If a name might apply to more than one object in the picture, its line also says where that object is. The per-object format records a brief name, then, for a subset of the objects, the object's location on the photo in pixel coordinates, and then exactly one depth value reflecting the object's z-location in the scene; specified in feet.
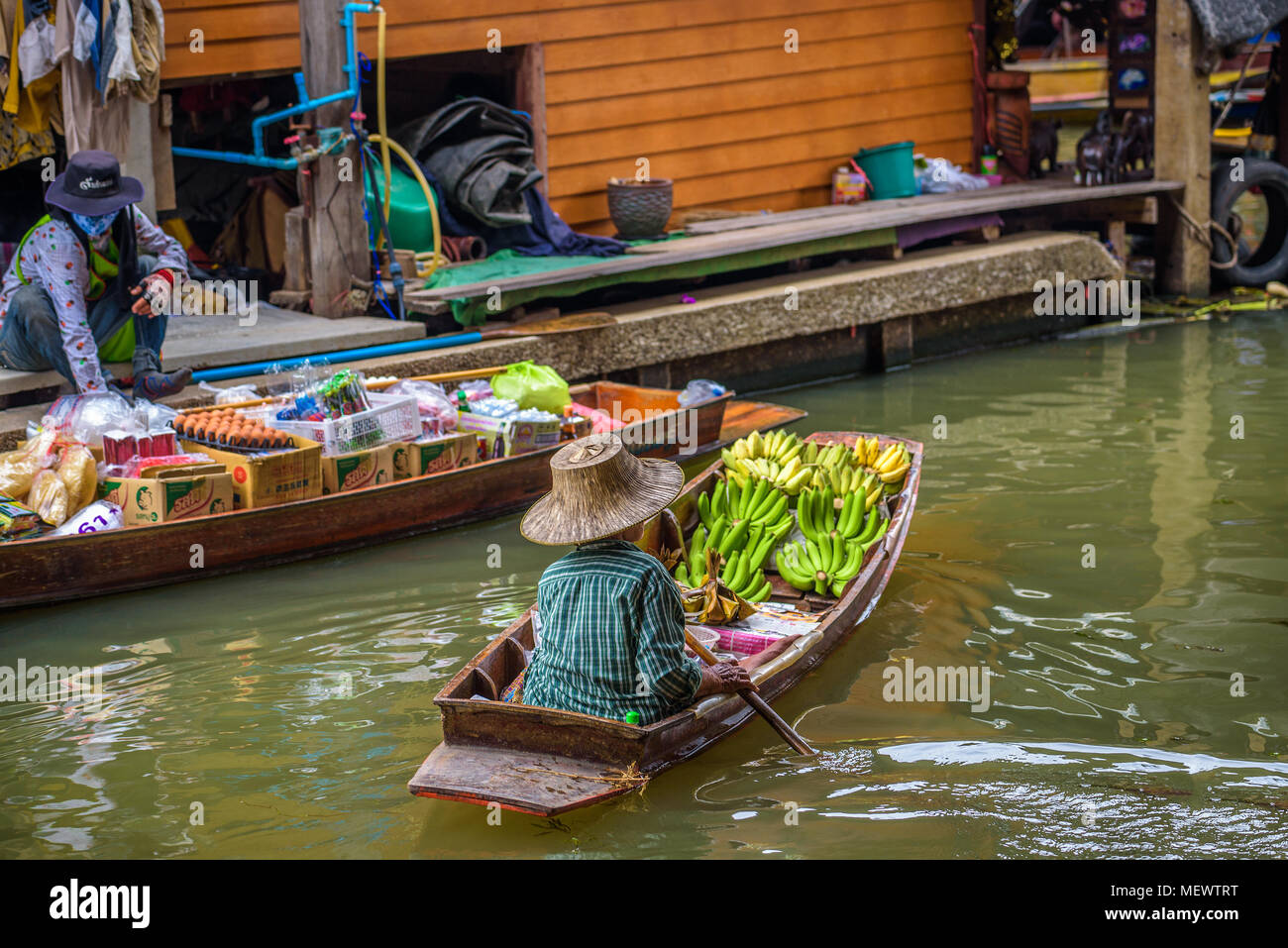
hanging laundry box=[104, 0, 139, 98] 30.01
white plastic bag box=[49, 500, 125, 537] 24.36
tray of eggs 26.45
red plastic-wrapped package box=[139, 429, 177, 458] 26.27
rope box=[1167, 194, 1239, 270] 46.62
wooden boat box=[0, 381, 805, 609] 23.97
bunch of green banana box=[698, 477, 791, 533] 24.61
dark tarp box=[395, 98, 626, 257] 36.60
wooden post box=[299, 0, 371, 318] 32.60
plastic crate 26.76
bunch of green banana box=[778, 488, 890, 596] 23.11
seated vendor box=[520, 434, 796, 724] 16.51
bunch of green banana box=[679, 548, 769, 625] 21.42
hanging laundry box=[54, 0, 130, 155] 29.68
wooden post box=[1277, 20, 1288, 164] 49.16
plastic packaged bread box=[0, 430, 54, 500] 24.75
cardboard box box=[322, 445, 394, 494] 26.63
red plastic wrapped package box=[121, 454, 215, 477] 25.63
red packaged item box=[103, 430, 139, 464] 26.00
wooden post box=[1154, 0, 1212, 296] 44.93
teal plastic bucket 45.65
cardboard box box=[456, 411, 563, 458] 28.96
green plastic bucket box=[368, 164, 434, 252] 36.78
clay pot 39.24
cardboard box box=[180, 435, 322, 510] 25.50
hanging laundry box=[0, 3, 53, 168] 30.35
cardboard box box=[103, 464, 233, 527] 24.67
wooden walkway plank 35.58
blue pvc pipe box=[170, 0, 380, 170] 32.37
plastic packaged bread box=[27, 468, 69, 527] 24.44
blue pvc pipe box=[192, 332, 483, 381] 30.68
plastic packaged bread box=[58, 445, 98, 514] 24.88
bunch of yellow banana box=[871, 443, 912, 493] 26.00
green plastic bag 30.22
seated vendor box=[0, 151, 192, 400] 27.07
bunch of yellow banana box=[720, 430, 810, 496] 25.48
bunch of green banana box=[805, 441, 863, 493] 25.23
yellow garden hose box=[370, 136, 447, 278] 34.22
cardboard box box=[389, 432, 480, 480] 27.73
